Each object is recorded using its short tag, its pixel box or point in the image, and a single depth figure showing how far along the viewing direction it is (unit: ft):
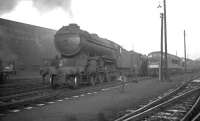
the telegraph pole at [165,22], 82.35
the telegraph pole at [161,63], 74.16
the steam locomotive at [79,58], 45.44
